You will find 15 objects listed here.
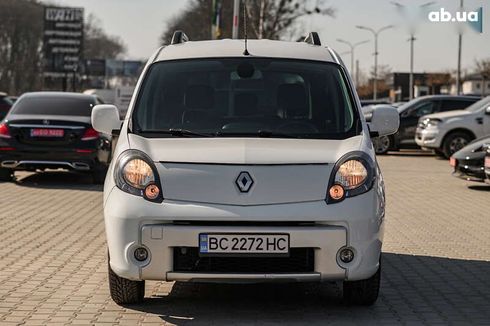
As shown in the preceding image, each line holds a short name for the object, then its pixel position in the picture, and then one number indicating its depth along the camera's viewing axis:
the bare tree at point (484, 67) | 76.00
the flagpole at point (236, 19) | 32.09
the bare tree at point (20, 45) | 93.56
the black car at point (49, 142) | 16.27
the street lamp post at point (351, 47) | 93.45
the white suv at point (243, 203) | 6.12
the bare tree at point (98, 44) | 122.06
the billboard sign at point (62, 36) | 54.28
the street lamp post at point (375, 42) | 82.76
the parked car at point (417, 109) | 28.91
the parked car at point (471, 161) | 16.58
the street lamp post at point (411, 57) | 70.11
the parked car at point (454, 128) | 25.66
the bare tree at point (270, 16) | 54.59
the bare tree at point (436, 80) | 112.31
